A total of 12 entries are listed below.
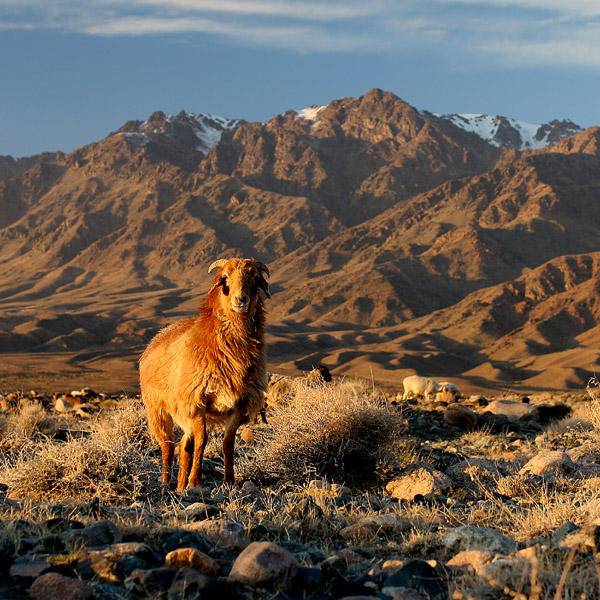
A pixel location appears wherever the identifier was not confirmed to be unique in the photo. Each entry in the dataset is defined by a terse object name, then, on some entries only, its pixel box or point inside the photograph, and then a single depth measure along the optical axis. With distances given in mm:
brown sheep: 7078
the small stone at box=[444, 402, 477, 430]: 13188
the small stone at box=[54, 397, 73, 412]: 16969
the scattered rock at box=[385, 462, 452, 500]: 7160
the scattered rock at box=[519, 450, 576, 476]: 7826
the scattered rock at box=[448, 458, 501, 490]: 7441
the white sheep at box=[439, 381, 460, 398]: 20856
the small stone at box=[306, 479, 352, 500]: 6719
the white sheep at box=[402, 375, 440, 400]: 23881
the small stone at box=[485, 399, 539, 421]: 14477
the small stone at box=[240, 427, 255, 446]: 10802
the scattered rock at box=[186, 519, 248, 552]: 4473
